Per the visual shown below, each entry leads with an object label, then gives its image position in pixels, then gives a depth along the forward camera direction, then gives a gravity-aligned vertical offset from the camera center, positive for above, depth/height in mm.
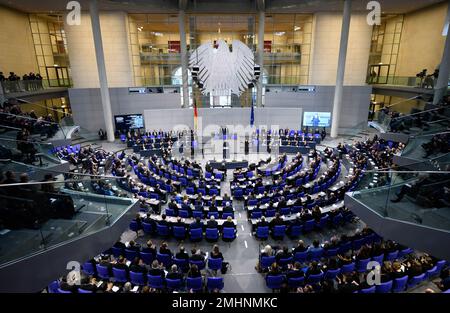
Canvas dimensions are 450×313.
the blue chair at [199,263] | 8469 -5561
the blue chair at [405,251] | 9008 -5584
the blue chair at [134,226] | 10755 -5582
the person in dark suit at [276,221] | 10336 -5218
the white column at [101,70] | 22000 +1151
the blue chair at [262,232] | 10297 -5617
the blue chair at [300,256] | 8742 -5541
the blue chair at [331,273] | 7730 -5410
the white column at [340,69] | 22906 +1153
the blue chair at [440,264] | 8073 -5361
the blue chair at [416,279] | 7550 -5460
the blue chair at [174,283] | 7601 -5550
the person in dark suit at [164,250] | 8742 -5318
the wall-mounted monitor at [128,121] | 25766 -3541
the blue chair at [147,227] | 10554 -5517
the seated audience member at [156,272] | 7688 -5283
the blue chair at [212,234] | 10141 -5603
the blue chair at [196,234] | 10133 -5604
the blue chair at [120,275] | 7878 -5509
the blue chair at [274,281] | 7607 -5512
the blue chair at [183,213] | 11312 -5348
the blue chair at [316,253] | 8891 -5547
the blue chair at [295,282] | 7469 -5440
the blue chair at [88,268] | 8258 -5595
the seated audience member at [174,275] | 7641 -5347
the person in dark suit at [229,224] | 10166 -5215
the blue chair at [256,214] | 11570 -5530
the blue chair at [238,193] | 13922 -5595
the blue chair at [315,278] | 7571 -5409
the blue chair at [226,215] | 11320 -5416
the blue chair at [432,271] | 7907 -5481
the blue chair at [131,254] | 8930 -5546
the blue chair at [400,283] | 7307 -5429
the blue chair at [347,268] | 8078 -5460
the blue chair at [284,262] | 8445 -5518
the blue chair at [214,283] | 7570 -5561
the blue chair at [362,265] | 8352 -5560
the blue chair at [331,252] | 8977 -5547
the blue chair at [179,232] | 10203 -5547
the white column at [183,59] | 25969 +2393
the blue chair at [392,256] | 8844 -5609
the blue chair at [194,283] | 7621 -5585
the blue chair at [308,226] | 10562 -5542
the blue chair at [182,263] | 8495 -5580
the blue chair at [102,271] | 8039 -5530
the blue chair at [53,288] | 7257 -5402
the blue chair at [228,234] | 10086 -5573
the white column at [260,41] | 26373 +4107
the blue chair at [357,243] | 9333 -5498
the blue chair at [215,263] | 8337 -5508
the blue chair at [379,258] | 8547 -5496
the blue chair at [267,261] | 8445 -5486
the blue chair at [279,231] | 10211 -5552
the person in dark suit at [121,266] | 7957 -5278
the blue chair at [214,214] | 11273 -5364
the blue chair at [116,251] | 9023 -5512
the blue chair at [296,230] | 10398 -5594
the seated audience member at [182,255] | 8562 -5355
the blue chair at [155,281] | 7595 -5508
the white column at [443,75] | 17312 +456
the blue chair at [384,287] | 7137 -5329
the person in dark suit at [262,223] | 10430 -5314
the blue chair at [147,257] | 8770 -5562
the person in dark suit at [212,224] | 10281 -5277
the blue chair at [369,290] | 6748 -5115
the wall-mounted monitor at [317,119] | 27188 -3614
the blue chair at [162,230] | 10508 -5609
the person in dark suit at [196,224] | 10176 -5245
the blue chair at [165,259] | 8648 -5549
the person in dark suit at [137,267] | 7861 -5322
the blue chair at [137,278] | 7750 -5537
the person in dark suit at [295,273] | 7520 -5232
